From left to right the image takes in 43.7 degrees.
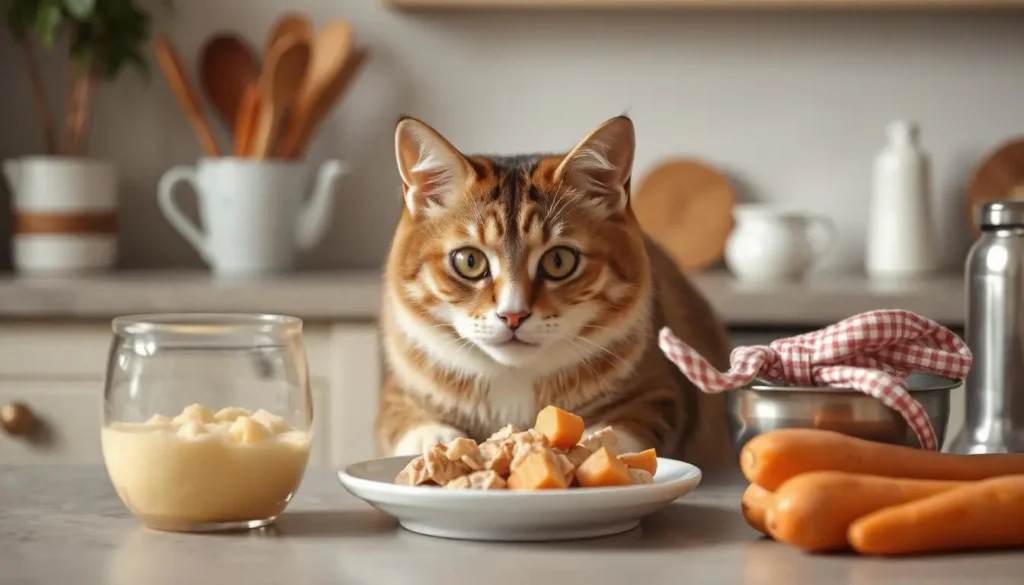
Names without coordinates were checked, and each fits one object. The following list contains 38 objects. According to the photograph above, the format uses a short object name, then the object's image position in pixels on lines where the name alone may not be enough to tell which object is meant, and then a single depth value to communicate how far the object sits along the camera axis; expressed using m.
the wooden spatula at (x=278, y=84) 2.45
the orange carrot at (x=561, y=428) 0.90
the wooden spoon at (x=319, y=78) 2.56
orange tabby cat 1.21
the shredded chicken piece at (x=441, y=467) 0.89
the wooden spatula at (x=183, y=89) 2.58
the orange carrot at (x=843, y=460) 0.87
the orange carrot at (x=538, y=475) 0.85
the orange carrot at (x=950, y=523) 0.82
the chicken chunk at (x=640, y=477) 0.90
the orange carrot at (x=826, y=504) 0.82
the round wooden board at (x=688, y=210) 2.69
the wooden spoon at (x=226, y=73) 2.71
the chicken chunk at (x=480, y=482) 0.86
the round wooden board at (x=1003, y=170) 2.64
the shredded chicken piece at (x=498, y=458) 0.89
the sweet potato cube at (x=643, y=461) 0.93
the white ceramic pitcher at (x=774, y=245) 2.41
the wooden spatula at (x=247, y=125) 2.56
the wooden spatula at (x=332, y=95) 2.57
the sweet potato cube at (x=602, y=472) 0.87
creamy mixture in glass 0.89
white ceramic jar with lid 2.52
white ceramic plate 0.83
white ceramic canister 2.53
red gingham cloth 0.93
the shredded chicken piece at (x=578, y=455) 0.90
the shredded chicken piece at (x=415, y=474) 0.89
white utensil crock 2.49
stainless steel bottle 1.04
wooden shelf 2.52
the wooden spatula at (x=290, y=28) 2.70
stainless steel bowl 0.92
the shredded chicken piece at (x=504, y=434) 0.93
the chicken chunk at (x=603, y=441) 0.92
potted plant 2.53
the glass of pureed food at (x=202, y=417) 0.89
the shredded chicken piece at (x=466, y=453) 0.89
